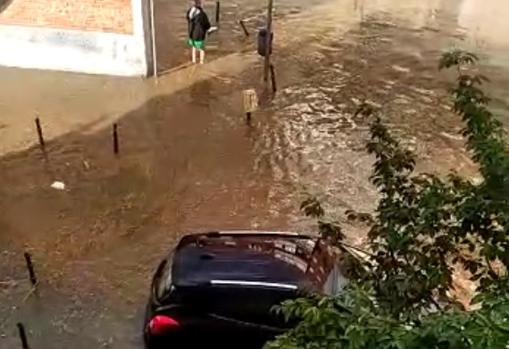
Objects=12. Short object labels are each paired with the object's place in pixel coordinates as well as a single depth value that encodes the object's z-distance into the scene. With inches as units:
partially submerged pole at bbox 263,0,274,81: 680.4
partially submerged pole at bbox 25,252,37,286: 410.3
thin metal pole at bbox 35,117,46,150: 564.7
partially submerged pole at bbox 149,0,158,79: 694.5
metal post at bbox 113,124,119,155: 556.6
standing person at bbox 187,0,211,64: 715.4
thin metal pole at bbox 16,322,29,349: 356.5
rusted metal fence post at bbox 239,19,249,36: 812.9
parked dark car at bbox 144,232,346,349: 315.6
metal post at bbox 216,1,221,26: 853.7
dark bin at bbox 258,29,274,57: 688.1
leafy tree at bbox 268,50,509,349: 149.9
